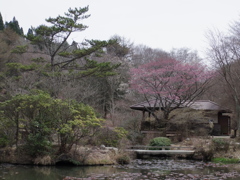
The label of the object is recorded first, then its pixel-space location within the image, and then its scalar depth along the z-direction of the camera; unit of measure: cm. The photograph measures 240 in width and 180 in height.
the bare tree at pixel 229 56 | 2244
